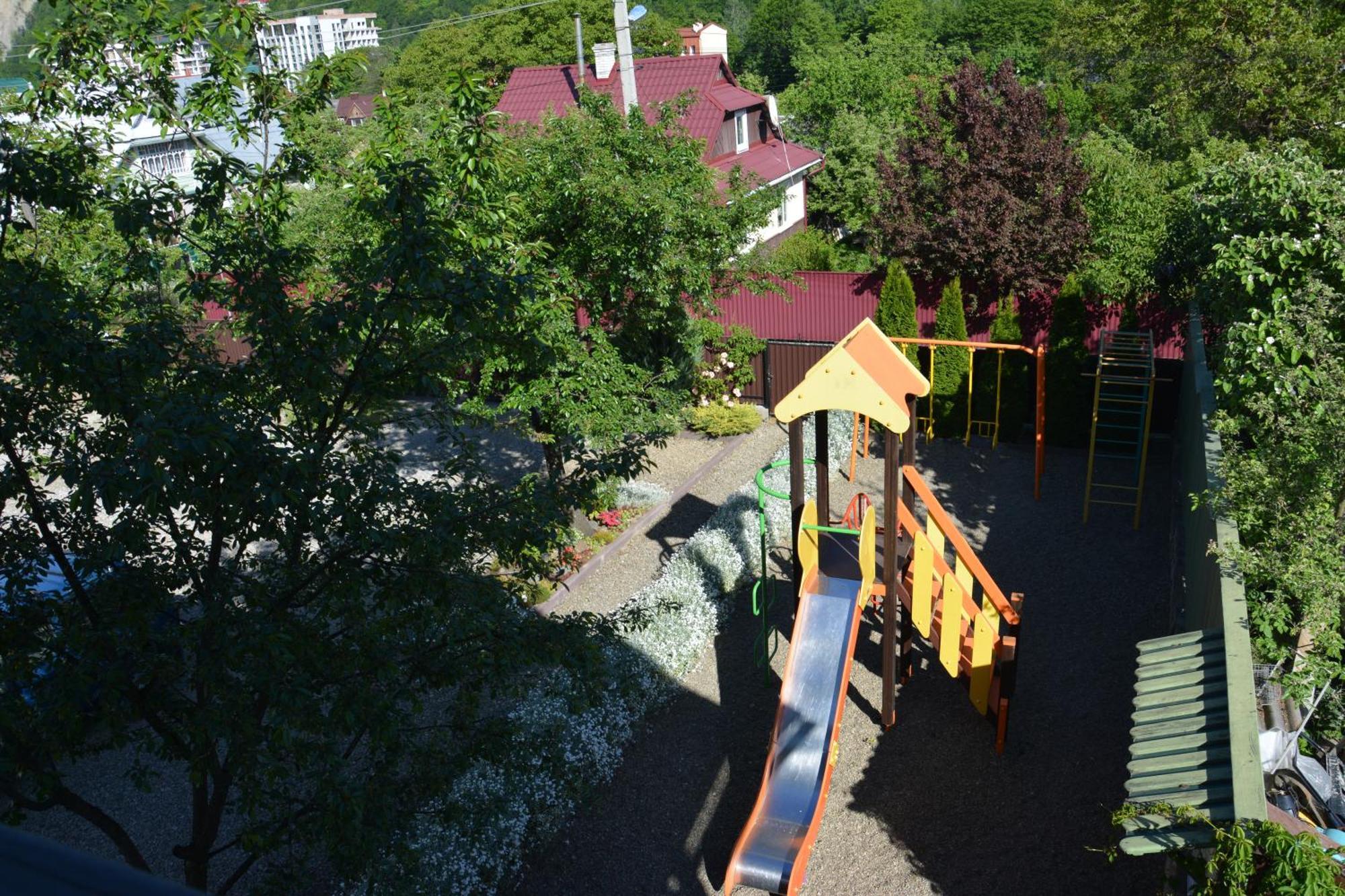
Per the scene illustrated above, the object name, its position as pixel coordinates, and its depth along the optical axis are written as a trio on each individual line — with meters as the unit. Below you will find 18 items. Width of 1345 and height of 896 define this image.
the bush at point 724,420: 16.61
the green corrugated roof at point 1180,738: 5.70
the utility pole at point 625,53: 18.16
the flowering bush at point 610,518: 13.79
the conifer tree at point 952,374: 16.00
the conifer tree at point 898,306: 16.50
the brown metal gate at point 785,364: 17.20
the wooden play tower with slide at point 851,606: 8.05
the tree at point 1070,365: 15.23
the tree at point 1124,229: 15.03
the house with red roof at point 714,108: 25.44
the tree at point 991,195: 15.45
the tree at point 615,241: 11.02
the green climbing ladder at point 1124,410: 13.12
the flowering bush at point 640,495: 14.50
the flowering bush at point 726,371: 17.08
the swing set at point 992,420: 13.91
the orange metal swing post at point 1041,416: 13.81
